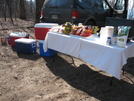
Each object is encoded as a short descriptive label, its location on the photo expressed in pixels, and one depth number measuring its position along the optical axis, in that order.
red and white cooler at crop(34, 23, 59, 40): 3.90
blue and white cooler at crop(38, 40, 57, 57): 4.04
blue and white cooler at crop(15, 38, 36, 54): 4.15
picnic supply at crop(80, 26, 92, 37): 2.91
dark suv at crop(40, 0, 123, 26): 5.14
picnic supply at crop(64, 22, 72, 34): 3.16
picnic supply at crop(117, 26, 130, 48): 2.29
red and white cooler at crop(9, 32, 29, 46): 4.73
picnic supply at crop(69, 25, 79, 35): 3.07
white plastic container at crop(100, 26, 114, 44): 2.39
